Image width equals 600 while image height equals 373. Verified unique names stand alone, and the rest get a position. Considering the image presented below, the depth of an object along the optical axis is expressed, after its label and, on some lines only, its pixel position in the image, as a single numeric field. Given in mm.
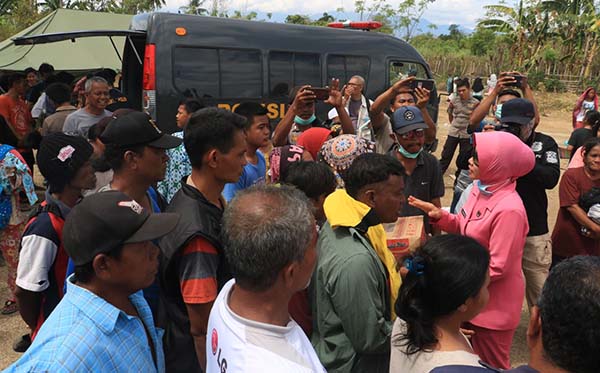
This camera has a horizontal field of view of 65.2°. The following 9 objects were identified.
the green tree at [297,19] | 31300
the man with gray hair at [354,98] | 5559
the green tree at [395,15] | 35112
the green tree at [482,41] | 30216
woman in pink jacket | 2490
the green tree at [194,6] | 29812
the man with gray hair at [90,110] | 4887
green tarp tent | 11555
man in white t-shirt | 1221
